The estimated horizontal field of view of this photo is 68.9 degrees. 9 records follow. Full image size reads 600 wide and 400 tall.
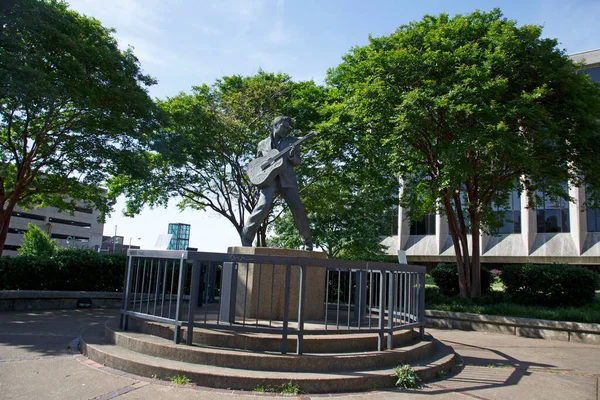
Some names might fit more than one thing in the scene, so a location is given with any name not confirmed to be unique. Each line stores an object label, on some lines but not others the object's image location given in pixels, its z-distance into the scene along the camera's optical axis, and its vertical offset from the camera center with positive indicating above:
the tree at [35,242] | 29.43 +0.68
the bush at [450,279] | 16.75 -0.27
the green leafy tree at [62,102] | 11.39 +4.25
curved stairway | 4.83 -1.21
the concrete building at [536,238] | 33.56 +3.10
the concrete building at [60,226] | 65.12 +4.37
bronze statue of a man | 7.95 +1.42
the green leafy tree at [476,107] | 11.96 +4.74
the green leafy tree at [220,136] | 16.88 +4.76
